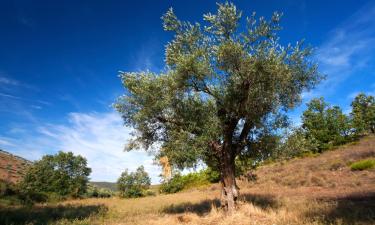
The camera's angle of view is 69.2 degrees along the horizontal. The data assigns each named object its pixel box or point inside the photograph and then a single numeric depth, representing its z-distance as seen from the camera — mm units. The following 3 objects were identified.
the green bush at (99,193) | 61112
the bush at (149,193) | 58188
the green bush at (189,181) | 56000
